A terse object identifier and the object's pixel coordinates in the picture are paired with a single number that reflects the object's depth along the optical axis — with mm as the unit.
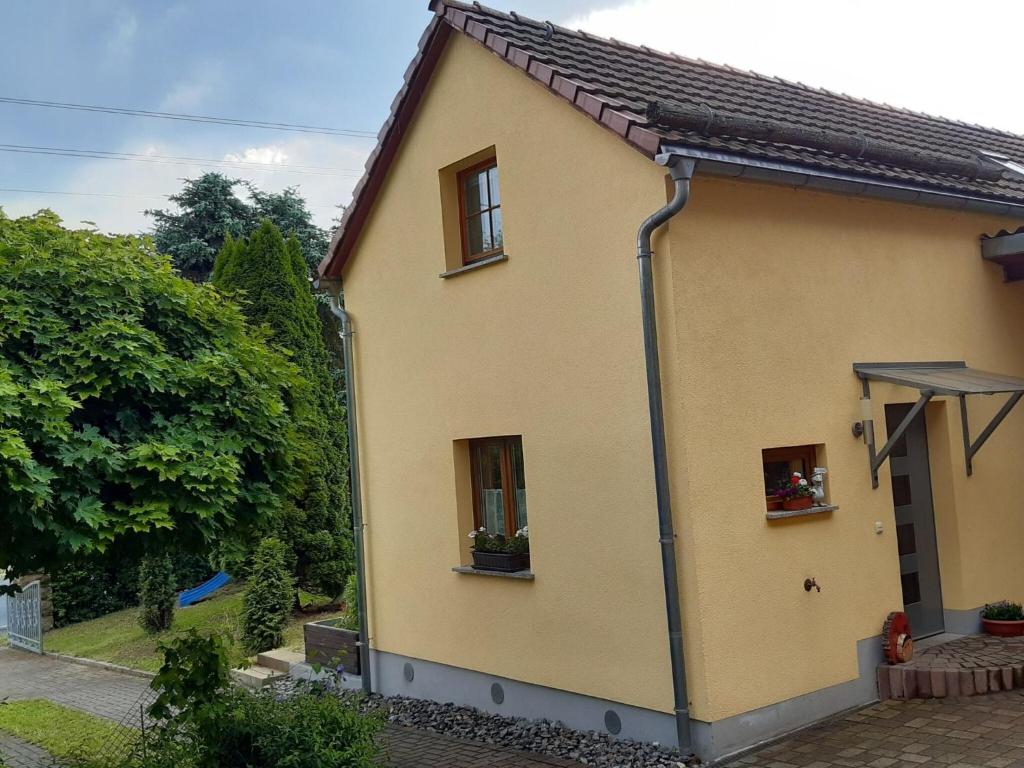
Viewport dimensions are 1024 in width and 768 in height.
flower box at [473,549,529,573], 8734
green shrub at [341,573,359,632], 11216
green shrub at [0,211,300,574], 5988
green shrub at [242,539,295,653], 13102
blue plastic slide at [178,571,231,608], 18016
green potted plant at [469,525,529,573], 8750
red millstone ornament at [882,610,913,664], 8062
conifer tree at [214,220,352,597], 15820
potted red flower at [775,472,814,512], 7695
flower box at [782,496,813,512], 7691
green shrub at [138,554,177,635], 15516
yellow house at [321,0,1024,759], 7250
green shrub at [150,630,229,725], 6855
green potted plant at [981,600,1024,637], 8859
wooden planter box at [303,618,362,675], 10969
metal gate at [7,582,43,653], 16328
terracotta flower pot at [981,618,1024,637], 8852
